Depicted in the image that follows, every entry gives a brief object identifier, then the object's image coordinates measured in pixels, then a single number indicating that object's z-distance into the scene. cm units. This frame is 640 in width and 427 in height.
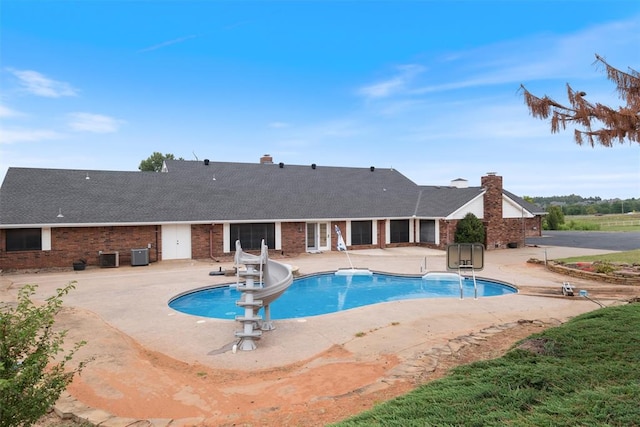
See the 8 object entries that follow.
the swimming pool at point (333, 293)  1287
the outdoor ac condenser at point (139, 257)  1948
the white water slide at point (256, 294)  809
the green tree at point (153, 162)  4953
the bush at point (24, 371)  339
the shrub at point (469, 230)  2489
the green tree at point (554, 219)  4497
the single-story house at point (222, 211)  1892
